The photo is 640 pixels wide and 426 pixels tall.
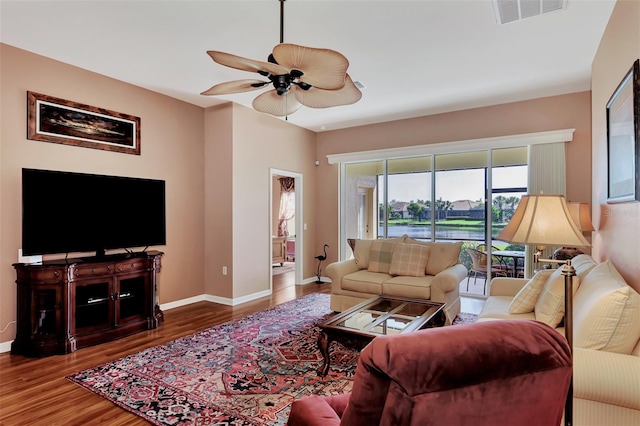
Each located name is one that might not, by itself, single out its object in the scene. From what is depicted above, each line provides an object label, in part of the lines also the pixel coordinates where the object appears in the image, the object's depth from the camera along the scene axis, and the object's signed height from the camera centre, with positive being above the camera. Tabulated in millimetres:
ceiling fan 2080 +974
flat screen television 3328 +19
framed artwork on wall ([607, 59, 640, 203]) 2014 +500
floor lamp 1741 -67
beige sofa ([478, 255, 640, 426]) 1586 -688
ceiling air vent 2619 +1620
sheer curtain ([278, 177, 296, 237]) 10164 +208
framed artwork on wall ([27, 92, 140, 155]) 3486 +998
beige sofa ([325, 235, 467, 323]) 3869 -743
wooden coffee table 2682 -918
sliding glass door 5189 +287
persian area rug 2283 -1307
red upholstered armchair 769 -393
